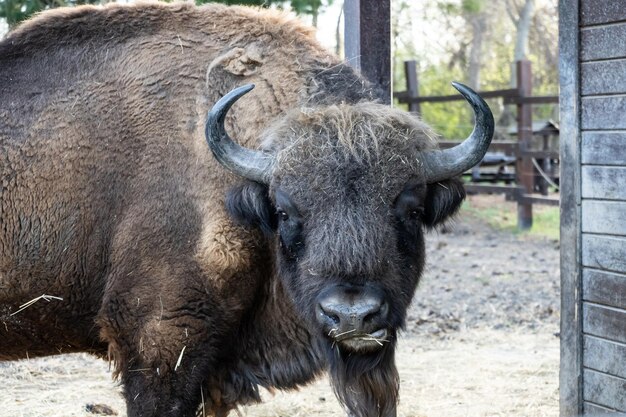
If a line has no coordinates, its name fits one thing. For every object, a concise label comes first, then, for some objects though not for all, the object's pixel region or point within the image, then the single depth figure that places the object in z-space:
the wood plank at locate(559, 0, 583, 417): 5.02
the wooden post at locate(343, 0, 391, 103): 5.75
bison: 4.42
